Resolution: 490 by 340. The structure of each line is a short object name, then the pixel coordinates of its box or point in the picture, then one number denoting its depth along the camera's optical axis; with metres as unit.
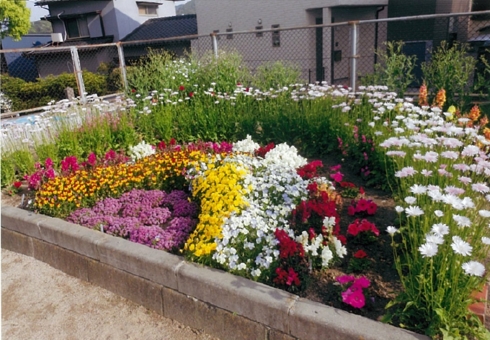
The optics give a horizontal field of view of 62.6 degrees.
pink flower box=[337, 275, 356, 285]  2.43
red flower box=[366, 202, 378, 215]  3.20
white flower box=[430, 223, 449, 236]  1.97
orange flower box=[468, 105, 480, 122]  4.02
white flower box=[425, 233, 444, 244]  1.90
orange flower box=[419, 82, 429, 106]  4.57
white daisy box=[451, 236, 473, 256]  1.86
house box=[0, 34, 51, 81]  26.94
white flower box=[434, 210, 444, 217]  2.10
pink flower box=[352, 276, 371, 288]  2.33
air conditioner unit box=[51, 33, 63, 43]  21.62
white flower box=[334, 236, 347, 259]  2.72
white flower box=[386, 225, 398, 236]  2.10
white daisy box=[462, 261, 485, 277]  1.82
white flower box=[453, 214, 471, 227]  1.97
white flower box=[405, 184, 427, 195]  2.21
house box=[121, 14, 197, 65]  21.14
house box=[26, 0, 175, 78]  24.66
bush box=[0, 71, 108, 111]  17.94
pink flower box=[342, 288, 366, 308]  2.25
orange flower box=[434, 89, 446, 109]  4.36
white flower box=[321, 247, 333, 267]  2.65
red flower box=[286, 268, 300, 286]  2.56
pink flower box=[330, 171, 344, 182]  3.58
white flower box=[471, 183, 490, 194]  2.19
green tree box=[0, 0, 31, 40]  23.19
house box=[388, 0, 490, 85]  12.84
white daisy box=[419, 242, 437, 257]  1.85
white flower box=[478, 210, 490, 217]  2.04
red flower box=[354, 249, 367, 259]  2.67
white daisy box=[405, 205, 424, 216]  2.05
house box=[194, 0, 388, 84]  15.20
